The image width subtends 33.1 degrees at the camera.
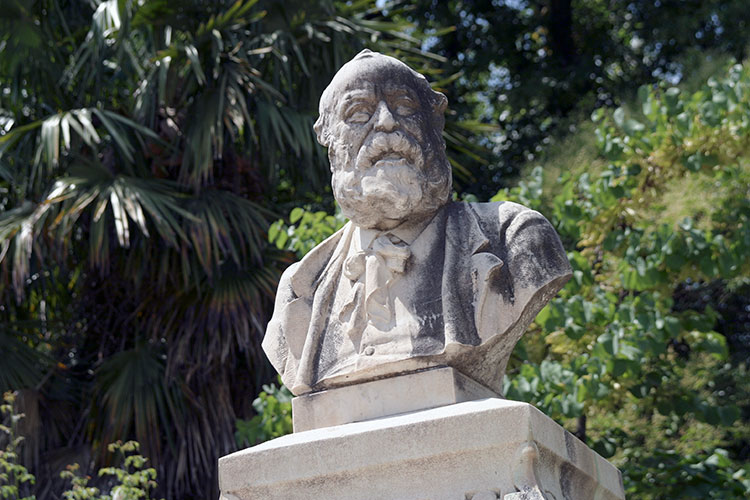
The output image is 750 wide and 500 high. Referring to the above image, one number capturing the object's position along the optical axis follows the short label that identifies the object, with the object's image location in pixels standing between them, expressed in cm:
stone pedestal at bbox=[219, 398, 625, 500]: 344
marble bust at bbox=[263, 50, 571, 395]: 379
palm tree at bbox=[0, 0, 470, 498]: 856
